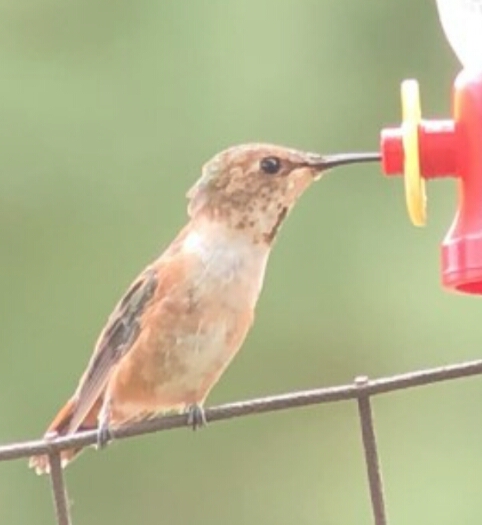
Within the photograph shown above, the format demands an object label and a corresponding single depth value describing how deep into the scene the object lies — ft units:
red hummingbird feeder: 14.69
